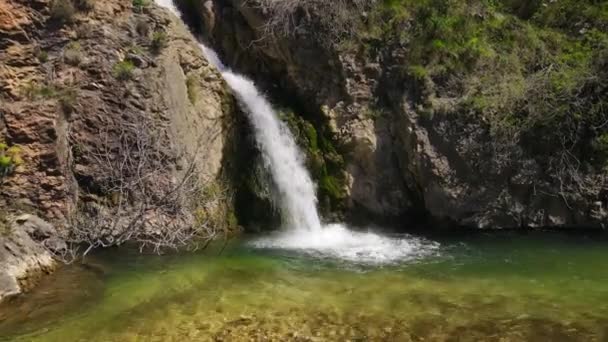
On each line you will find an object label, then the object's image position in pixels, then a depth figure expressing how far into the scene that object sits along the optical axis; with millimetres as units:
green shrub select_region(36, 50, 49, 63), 9766
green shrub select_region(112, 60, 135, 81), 10188
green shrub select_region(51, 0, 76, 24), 10070
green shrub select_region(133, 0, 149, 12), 11219
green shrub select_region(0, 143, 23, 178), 8625
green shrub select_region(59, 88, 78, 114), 9547
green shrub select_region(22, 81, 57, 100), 9352
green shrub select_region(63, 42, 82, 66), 9930
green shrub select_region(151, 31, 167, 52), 10955
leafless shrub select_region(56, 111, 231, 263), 8836
